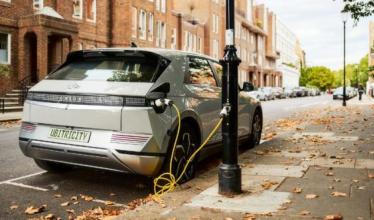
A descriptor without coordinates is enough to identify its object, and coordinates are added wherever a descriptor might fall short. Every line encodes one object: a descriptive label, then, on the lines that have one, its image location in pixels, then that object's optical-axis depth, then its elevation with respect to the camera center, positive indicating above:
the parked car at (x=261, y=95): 46.53 +0.20
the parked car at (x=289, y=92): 61.08 +0.67
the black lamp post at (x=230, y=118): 5.17 -0.24
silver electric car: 5.19 -0.19
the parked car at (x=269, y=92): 48.59 +0.53
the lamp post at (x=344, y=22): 28.64 +4.78
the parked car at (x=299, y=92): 66.12 +0.76
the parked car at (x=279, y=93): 54.28 +0.49
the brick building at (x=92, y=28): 24.67 +5.10
